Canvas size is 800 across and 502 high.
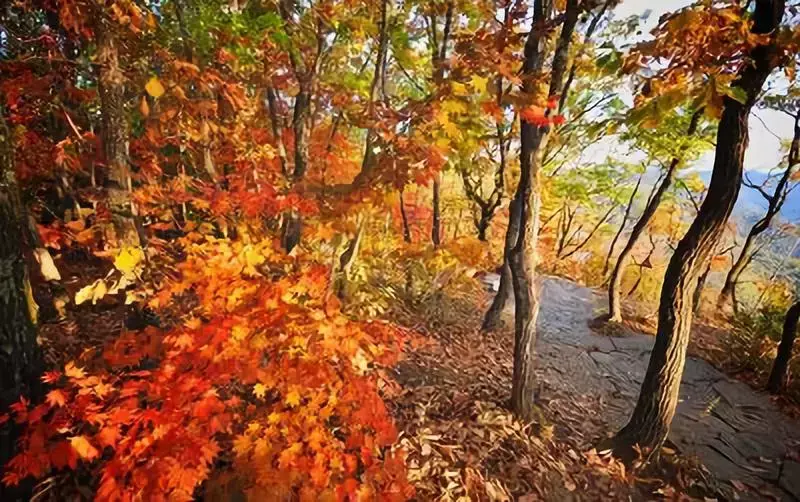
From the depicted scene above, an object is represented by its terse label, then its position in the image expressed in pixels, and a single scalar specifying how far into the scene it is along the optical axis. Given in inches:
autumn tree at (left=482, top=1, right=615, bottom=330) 162.4
